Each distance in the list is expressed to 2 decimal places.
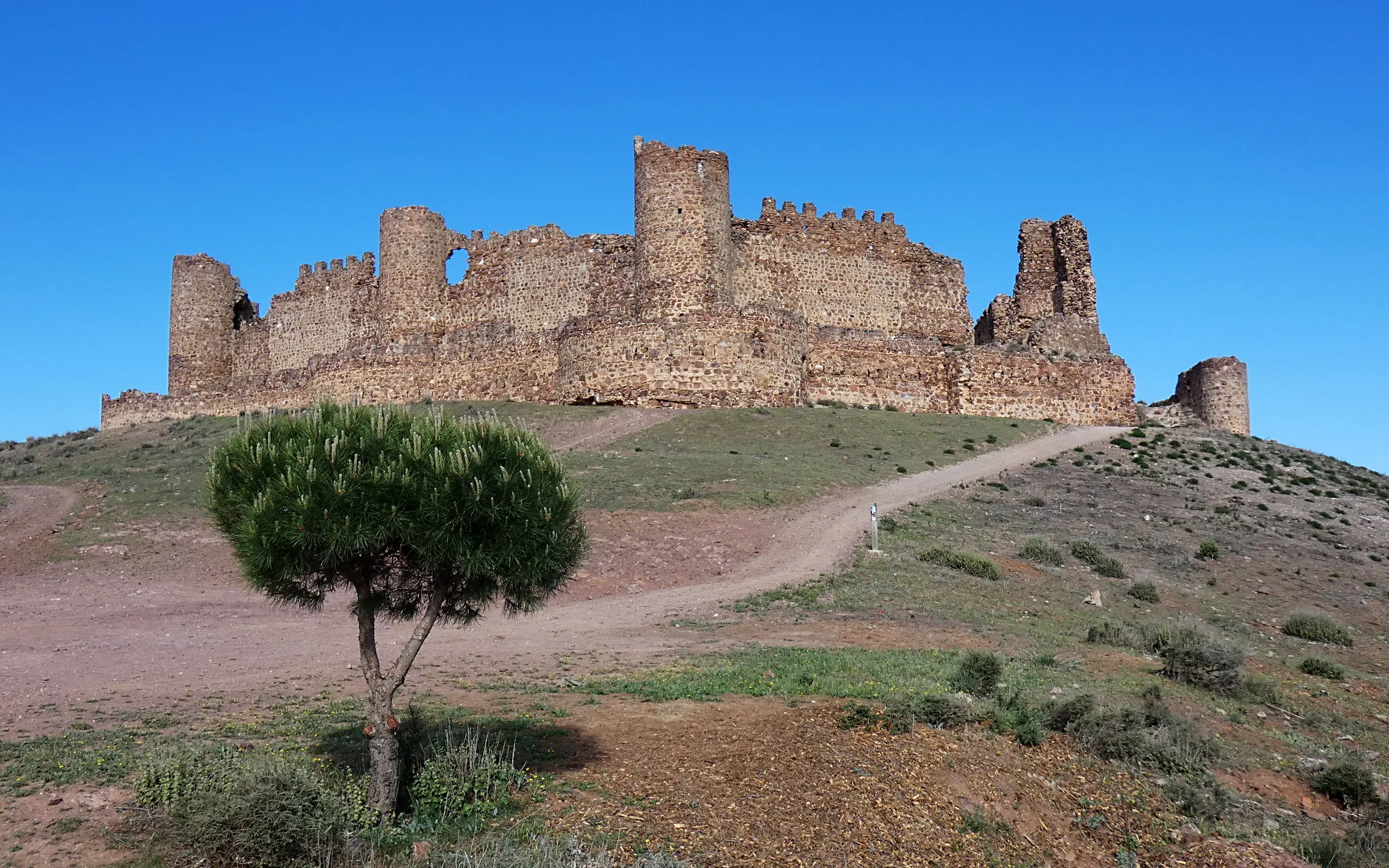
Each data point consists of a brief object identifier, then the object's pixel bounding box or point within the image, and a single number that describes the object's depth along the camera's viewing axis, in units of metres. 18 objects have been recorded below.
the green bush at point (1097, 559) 22.62
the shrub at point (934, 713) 11.98
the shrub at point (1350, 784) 11.36
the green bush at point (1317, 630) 19.66
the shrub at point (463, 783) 9.31
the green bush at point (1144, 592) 21.11
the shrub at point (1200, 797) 10.84
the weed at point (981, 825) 10.01
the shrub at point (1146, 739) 11.74
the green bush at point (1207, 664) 15.05
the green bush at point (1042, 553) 22.97
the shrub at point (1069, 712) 12.38
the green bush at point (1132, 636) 17.34
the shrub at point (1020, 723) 11.91
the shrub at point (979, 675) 13.26
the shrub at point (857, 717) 11.78
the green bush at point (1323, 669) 16.73
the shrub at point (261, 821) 8.35
